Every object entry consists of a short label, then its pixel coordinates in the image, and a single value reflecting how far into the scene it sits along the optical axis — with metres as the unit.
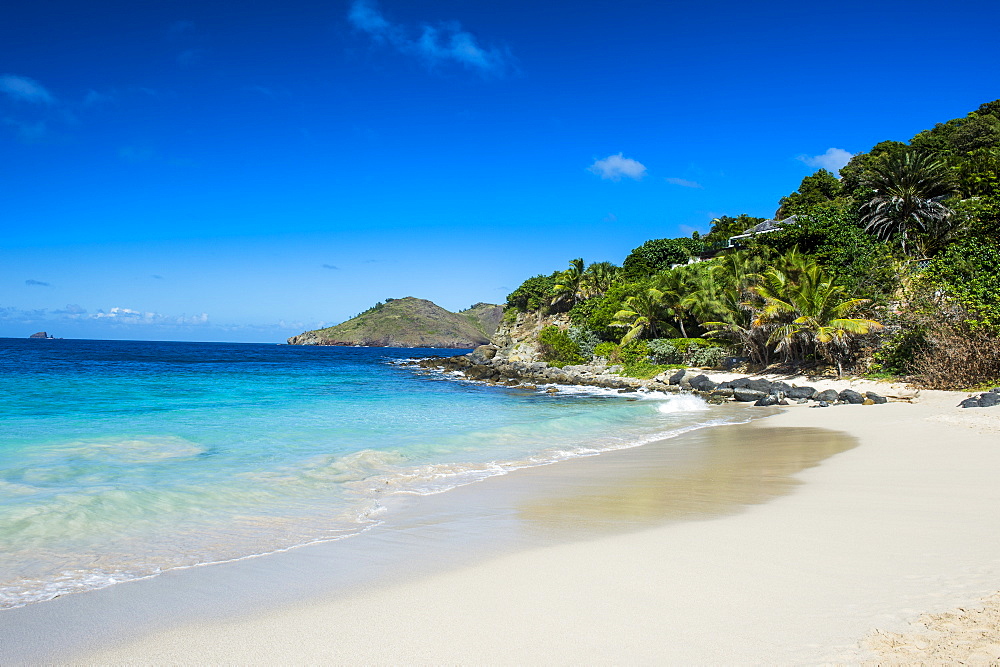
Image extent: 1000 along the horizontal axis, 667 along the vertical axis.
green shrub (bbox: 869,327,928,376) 21.20
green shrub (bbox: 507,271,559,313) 63.05
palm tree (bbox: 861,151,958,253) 32.03
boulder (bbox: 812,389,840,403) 19.62
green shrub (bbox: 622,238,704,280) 51.88
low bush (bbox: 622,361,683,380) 32.41
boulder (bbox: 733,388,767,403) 21.81
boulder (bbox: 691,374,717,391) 25.59
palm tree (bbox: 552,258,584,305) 56.19
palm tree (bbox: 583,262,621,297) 53.34
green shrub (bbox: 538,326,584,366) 41.80
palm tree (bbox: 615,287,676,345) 37.38
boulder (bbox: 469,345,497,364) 52.64
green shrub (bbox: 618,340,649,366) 35.94
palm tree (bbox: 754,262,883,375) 24.14
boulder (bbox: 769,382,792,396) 21.80
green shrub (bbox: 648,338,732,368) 32.47
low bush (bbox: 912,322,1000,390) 17.28
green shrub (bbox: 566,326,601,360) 42.16
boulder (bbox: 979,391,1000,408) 13.60
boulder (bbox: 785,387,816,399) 21.00
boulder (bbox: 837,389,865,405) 18.47
